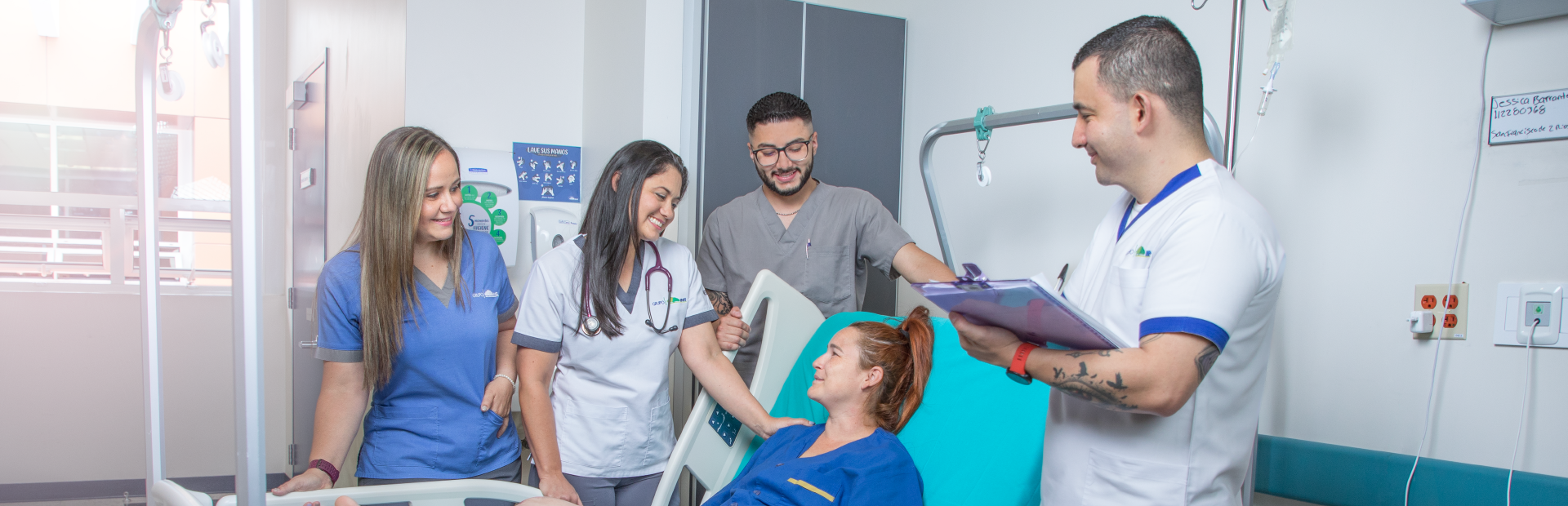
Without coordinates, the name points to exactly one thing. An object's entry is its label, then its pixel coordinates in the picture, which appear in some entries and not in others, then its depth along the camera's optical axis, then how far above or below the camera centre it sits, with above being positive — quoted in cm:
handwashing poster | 292 +11
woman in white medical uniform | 166 -27
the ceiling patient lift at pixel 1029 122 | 151 +22
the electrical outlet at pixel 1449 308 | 160 -14
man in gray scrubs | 225 -5
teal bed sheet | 152 -41
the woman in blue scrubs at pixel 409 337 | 148 -24
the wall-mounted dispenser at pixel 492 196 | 278 +2
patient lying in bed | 159 -44
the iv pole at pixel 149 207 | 120 -2
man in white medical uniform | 92 -9
